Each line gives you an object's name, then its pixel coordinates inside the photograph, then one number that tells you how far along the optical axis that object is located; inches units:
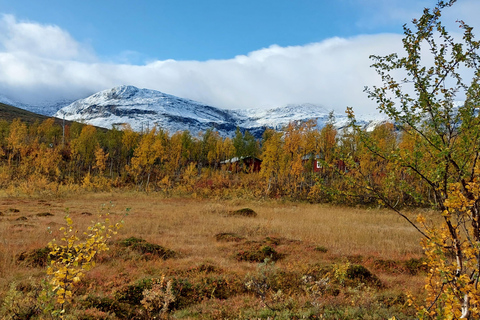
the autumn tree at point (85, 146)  1660.2
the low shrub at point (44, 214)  655.6
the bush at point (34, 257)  321.1
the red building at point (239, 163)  2133.4
